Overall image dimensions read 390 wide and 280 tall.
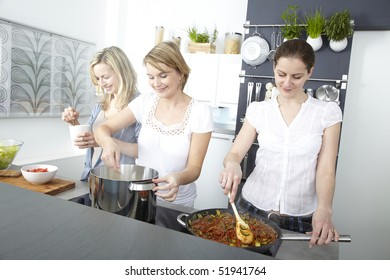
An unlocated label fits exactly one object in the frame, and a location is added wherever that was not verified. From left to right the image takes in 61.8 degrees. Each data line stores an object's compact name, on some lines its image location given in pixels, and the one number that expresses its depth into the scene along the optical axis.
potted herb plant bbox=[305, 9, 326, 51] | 2.88
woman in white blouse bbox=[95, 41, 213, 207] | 1.46
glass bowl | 1.53
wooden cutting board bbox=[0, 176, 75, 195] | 1.35
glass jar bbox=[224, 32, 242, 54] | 3.76
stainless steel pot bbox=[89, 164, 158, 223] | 0.88
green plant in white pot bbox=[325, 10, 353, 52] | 2.81
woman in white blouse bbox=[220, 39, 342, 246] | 1.37
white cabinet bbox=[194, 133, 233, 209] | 3.61
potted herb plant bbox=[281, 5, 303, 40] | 3.01
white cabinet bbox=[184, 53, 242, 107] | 3.83
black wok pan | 0.78
